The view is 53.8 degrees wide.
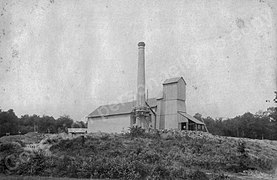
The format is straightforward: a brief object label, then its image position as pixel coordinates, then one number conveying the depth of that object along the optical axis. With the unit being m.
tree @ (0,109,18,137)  70.36
